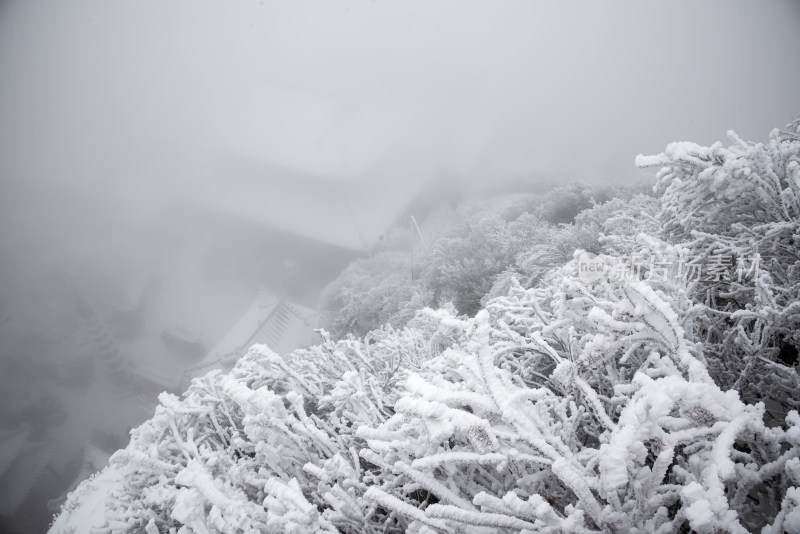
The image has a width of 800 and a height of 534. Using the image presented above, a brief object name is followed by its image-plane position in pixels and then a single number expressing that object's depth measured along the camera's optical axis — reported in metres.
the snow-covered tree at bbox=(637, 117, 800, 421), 2.38
